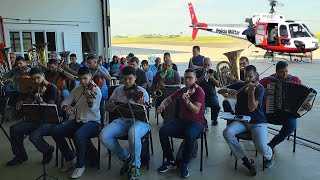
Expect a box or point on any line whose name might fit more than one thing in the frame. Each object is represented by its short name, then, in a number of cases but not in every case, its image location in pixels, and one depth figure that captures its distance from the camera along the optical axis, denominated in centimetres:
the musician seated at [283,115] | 423
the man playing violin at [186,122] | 372
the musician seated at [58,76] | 554
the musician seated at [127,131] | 361
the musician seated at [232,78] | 469
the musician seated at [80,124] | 372
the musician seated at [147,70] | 708
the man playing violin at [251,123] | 374
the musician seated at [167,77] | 584
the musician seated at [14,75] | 594
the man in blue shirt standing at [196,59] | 666
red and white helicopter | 1830
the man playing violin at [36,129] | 389
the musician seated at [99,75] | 535
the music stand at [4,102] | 459
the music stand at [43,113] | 370
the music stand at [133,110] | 367
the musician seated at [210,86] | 564
